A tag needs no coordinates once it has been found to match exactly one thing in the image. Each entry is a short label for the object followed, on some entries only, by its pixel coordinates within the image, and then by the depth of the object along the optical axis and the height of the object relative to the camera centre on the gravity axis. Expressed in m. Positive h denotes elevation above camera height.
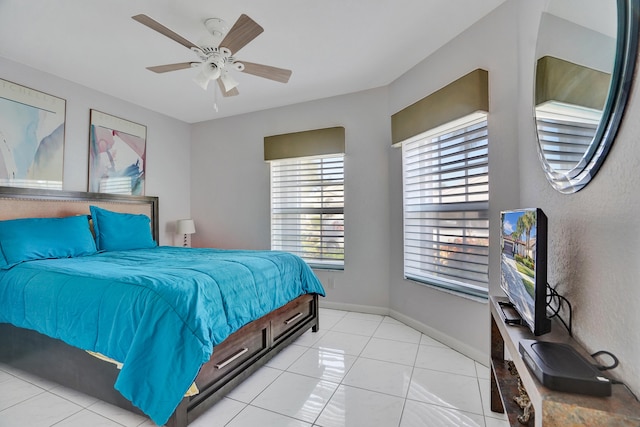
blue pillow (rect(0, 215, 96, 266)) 2.36 -0.18
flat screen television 1.12 -0.19
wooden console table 0.74 -0.48
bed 1.47 -0.57
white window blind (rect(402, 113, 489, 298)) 2.36 +0.11
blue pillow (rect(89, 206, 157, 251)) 3.14 -0.14
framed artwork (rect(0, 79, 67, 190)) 2.71 +0.78
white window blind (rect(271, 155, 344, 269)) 3.65 +0.13
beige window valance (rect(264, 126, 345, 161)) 3.54 +0.93
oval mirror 0.91 +0.52
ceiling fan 1.83 +1.17
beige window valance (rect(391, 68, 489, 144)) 2.23 +0.96
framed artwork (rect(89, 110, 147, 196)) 3.41 +0.77
